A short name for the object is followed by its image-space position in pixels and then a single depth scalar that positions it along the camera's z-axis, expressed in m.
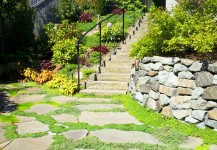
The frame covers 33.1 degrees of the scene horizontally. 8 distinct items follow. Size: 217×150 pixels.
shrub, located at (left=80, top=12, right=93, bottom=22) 16.81
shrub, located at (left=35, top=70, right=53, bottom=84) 11.14
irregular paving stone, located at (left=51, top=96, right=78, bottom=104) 9.20
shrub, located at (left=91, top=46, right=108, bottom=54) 12.82
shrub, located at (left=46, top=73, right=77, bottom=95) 9.84
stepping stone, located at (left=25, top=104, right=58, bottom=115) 8.45
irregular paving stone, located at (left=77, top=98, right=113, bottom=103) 9.13
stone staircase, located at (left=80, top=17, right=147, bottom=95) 9.98
